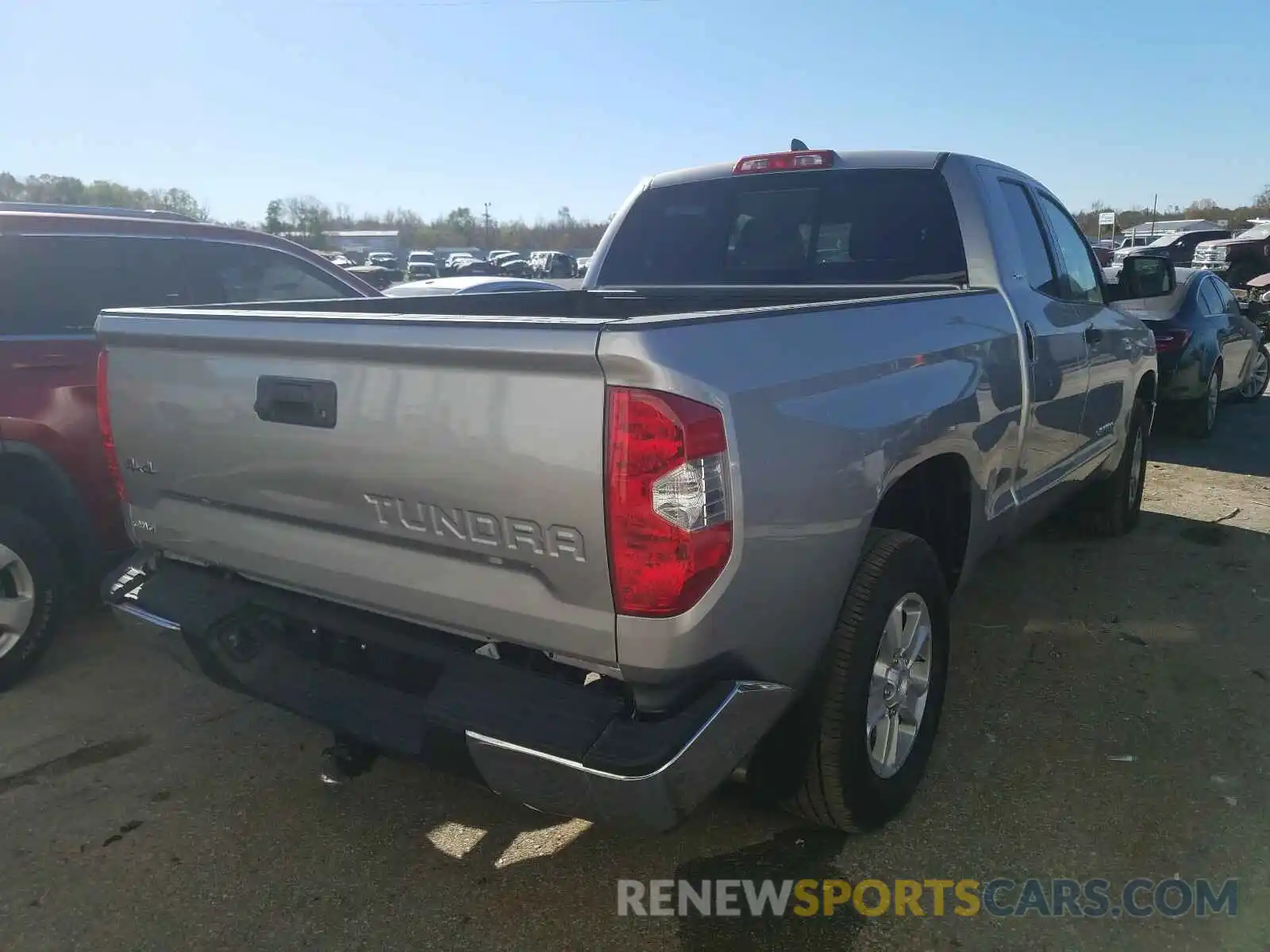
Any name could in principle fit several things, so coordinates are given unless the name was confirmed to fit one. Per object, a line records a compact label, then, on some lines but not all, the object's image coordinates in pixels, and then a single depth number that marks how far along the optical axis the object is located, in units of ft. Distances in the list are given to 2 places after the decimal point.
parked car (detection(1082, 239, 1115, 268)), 75.77
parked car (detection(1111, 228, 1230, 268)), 92.68
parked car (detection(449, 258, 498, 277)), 138.18
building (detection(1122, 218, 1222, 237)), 130.93
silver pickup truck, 6.24
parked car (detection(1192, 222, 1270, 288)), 76.07
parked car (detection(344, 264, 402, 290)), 101.41
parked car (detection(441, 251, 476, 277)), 156.31
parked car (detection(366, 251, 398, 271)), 164.15
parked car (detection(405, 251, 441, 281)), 143.84
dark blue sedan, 27.22
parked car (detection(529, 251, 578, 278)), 145.28
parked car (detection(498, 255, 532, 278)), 149.43
